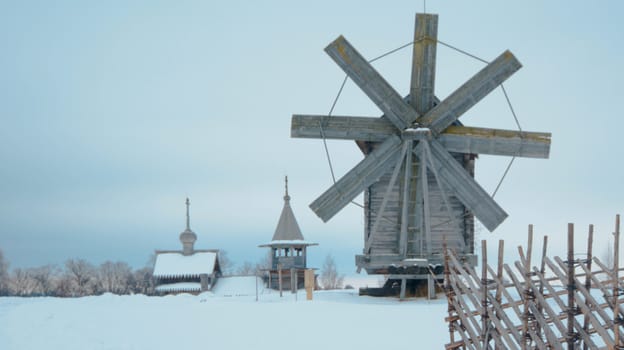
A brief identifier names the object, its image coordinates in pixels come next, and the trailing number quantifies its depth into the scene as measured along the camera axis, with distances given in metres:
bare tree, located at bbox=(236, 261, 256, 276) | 83.15
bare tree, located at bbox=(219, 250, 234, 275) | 78.94
